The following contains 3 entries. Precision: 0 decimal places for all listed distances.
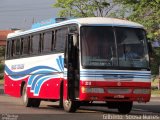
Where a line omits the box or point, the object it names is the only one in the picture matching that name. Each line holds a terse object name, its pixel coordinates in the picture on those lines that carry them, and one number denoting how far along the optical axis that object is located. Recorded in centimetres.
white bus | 1778
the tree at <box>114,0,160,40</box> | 4091
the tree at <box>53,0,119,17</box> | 5012
